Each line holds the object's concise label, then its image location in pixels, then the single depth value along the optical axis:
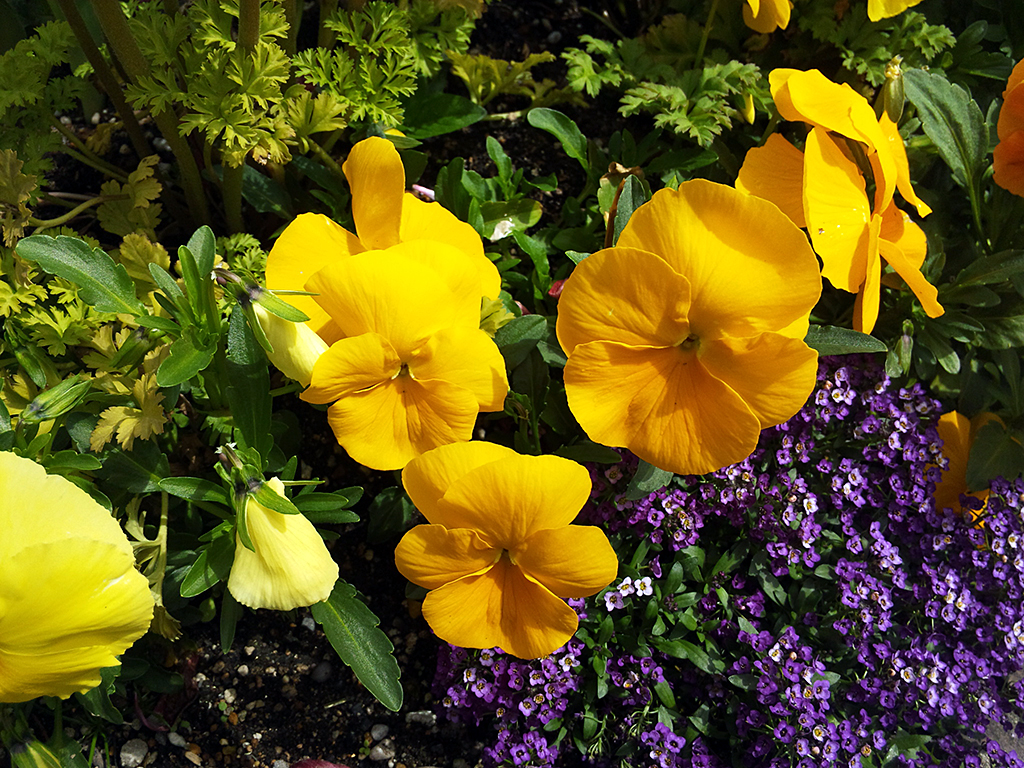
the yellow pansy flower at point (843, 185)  0.25
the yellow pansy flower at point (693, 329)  0.22
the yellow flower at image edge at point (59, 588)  0.20
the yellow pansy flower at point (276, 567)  0.23
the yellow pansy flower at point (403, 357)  0.23
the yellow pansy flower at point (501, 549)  0.23
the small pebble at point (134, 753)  0.30
